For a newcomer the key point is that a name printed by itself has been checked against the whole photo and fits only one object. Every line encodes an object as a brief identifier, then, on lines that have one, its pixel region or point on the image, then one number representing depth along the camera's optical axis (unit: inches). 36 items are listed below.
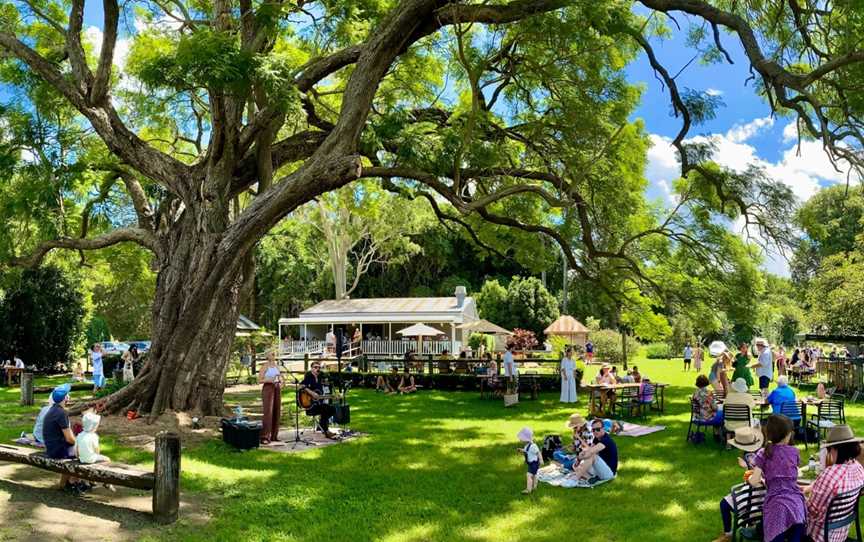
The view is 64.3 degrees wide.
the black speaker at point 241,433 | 448.1
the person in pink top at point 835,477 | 223.0
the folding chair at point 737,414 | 443.2
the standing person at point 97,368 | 784.4
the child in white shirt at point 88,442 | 310.7
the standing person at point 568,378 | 724.7
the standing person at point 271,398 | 471.8
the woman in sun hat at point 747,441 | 283.4
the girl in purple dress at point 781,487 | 222.8
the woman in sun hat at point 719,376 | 522.6
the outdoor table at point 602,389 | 593.2
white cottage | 1418.6
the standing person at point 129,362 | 864.9
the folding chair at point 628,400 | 614.7
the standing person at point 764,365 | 597.9
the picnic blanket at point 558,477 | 361.7
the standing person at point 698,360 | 1098.2
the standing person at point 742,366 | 530.6
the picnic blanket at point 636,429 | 518.3
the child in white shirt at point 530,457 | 346.0
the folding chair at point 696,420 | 470.9
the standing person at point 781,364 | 899.4
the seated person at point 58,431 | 314.8
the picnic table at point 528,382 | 786.2
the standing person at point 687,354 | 1222.9
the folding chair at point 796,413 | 446.6
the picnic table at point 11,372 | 957.2
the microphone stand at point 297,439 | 480.1
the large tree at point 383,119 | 456.8
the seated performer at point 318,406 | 502.0
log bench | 281.9
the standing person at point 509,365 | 794.2
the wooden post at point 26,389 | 688.4
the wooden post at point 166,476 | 281.4
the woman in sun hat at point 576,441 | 371.2
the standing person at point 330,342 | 1290.6
